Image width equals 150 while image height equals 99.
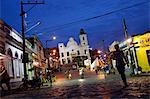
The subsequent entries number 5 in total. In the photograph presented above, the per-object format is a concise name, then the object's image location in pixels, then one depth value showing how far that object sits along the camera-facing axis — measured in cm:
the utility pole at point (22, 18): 1507
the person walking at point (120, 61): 808
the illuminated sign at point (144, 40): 1919
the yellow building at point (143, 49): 1944
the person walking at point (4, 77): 1187
